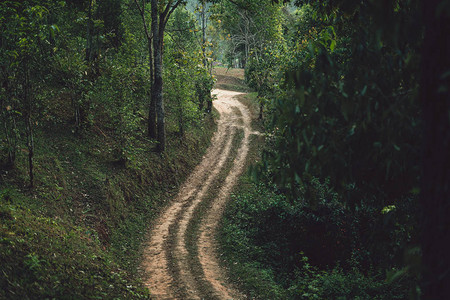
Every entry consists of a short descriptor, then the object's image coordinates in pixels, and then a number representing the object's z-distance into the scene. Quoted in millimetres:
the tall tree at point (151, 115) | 21833
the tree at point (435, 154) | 3195
